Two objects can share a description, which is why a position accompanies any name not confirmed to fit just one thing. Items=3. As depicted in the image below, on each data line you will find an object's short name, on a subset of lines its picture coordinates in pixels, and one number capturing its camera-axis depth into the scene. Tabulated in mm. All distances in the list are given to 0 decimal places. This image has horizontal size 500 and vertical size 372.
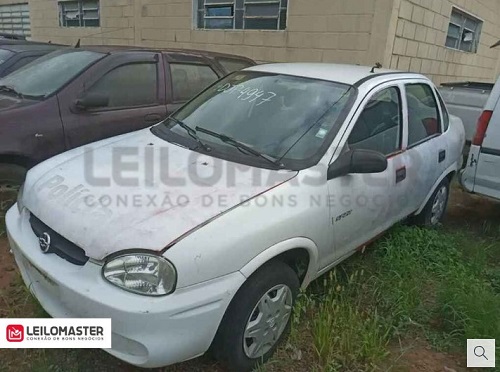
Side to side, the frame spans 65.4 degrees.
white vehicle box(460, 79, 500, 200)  3910
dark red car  3395
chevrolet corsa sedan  1769
